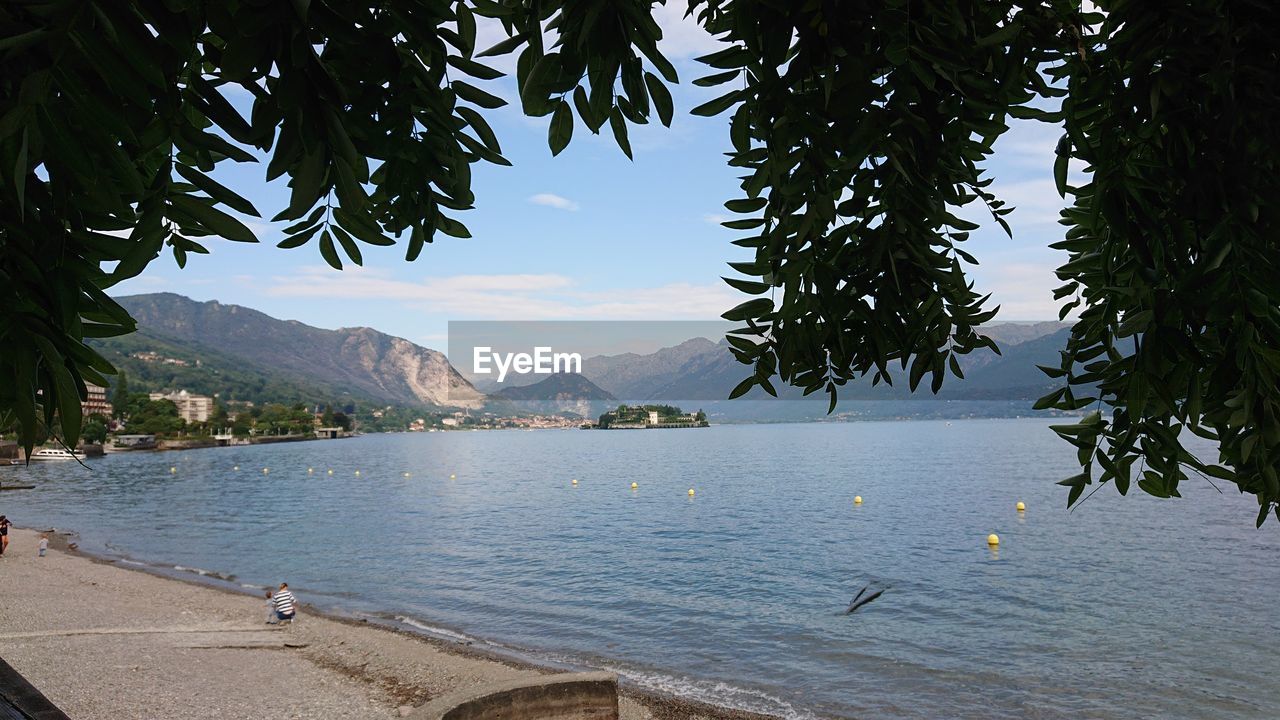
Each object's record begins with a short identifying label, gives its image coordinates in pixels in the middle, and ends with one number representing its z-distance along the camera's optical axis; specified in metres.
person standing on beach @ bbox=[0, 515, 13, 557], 38.94
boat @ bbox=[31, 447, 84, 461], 117.31
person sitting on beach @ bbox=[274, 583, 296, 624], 27.17
